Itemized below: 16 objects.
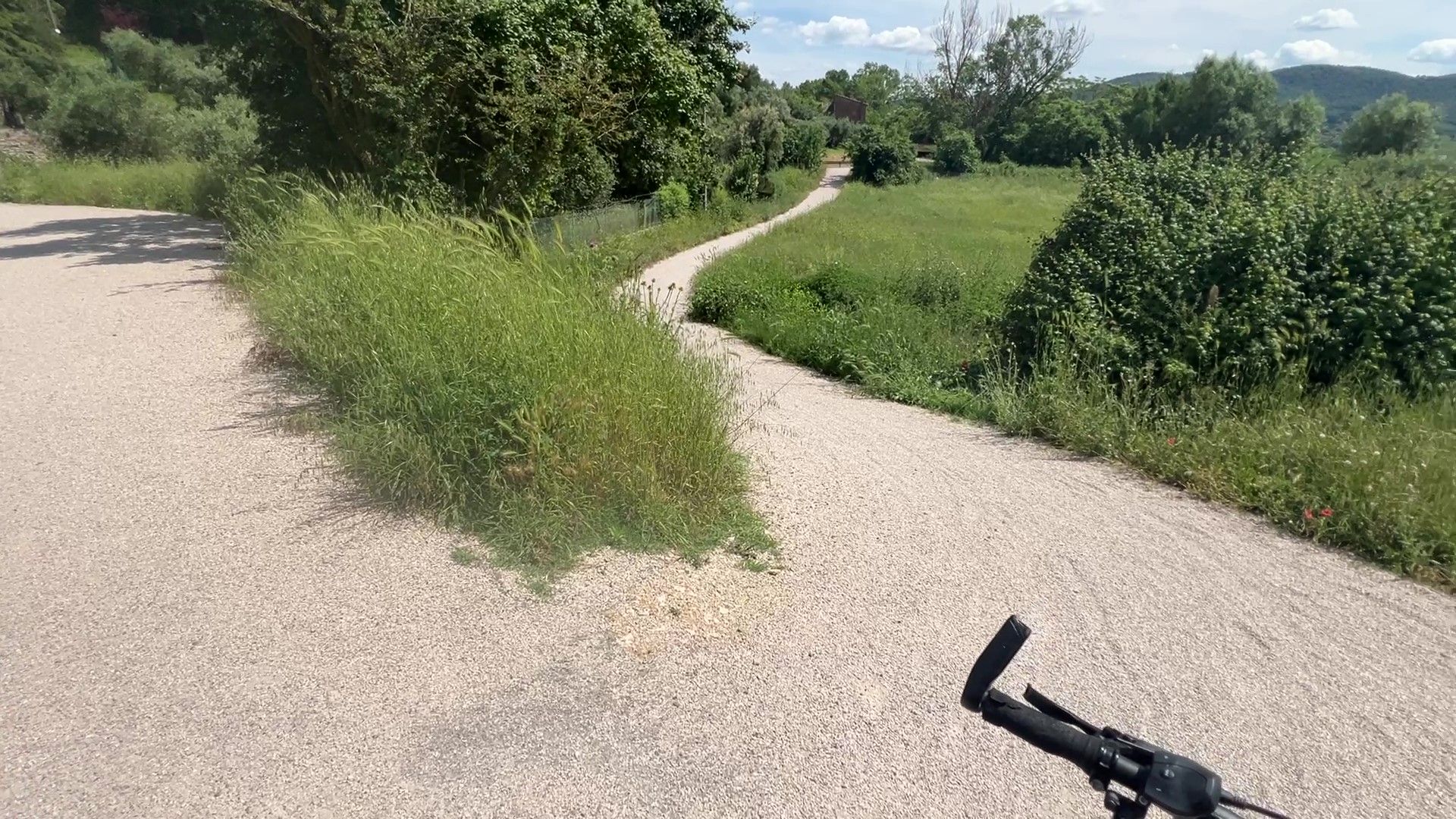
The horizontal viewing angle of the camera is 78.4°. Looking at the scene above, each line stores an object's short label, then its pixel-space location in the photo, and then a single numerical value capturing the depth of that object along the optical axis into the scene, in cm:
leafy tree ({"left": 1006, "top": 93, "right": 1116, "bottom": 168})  6259
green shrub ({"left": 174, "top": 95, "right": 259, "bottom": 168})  2403
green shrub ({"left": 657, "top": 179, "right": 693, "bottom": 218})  2452
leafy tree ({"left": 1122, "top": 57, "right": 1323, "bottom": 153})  4941
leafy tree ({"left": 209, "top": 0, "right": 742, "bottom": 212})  1191
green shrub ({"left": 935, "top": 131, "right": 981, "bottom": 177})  6256
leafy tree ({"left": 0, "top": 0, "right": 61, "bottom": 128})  3606
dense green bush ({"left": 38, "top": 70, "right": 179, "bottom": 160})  2914
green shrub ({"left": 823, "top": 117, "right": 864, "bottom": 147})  7669
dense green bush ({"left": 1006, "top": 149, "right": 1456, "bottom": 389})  679
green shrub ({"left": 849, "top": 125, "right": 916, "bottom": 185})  5091
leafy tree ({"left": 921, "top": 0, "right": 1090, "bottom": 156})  7925
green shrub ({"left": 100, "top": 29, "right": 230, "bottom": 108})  3672
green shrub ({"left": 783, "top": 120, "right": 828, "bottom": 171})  4991
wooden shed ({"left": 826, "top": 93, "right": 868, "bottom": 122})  9350
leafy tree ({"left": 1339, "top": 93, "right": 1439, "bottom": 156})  4116
